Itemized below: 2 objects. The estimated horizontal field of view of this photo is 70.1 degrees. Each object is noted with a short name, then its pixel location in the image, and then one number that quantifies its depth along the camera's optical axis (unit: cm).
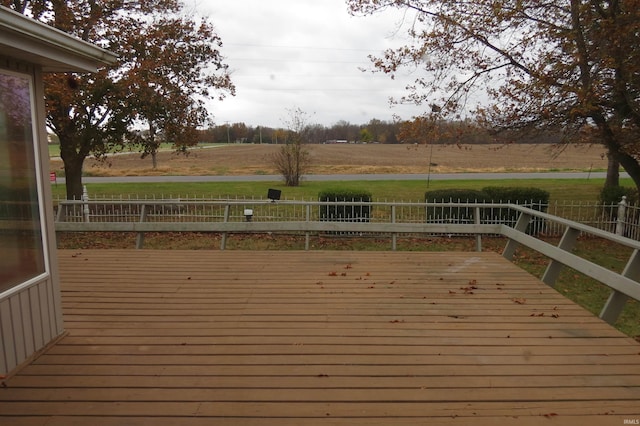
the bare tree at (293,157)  2058
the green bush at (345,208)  998
